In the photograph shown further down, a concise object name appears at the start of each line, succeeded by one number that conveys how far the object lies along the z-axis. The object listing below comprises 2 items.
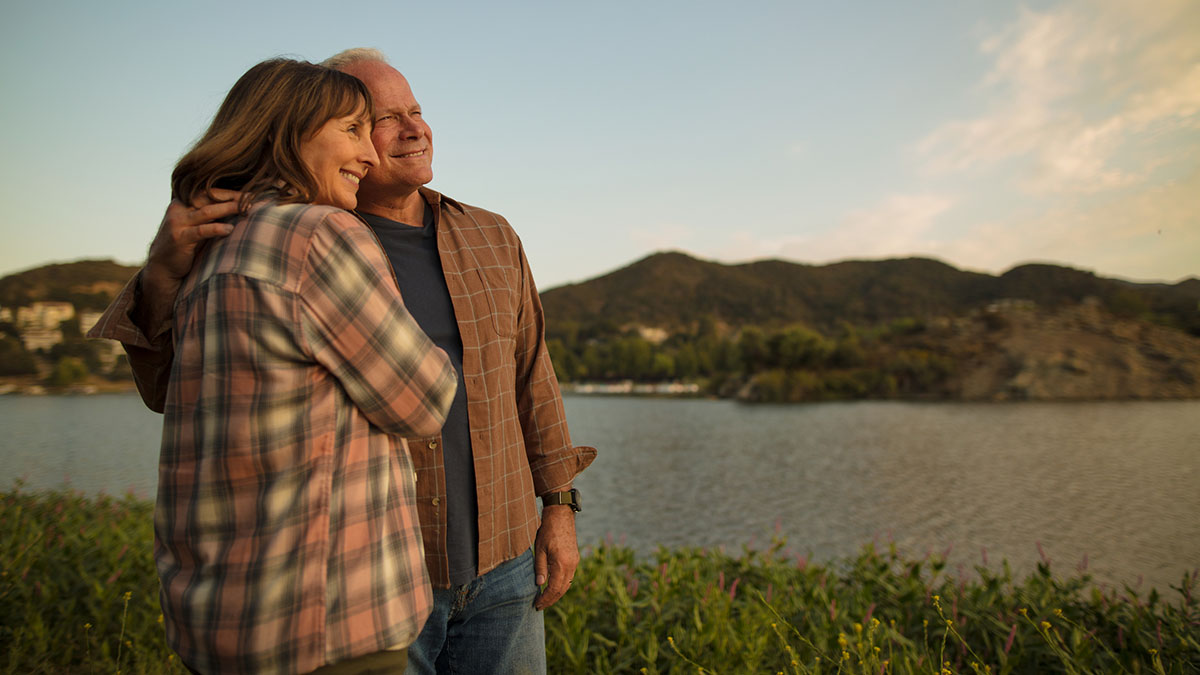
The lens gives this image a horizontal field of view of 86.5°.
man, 1.75
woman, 1.06
